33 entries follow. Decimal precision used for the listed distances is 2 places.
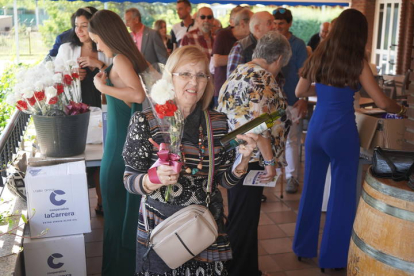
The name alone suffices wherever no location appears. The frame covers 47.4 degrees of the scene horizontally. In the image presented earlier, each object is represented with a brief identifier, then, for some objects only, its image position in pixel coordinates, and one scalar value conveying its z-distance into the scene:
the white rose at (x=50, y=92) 2.69
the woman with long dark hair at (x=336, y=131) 2.98
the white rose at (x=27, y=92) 2.62
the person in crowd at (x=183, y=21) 7.16
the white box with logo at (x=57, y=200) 2.47
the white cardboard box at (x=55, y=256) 2.47
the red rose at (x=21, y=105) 2.68
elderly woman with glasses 1.86
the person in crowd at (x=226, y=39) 5.27
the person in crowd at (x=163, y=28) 8.96
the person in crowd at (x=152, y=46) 6.36
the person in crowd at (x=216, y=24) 8.31
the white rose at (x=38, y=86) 2.67
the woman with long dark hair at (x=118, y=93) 2.67
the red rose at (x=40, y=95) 2.68
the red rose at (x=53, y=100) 2.72
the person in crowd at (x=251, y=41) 3.94
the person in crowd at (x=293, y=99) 4.57
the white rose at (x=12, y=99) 2.65
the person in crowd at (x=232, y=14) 5.62
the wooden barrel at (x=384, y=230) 1.82
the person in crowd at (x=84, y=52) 3.71
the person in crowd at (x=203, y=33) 6.40
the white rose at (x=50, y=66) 2.87
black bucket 2.75
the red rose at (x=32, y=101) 2.68
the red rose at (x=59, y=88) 2.78
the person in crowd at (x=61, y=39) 4.14
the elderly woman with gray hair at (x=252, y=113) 2.75
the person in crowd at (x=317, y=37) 8.14
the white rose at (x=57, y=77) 2.76
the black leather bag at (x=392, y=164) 1.91
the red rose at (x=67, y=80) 2.85
